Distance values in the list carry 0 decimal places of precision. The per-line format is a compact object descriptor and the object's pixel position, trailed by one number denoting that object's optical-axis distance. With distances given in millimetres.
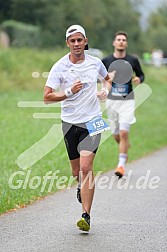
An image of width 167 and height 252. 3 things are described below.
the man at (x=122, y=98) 12477
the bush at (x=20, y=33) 45500
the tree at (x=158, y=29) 96750
